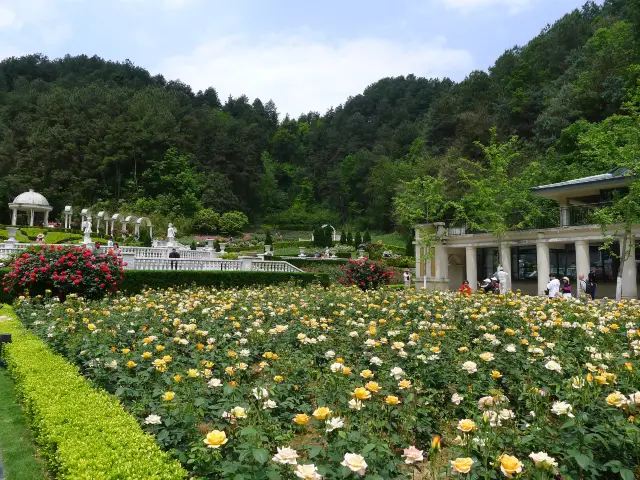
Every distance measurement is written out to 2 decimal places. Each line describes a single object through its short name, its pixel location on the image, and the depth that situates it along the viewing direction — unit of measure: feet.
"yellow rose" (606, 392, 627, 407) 9.57
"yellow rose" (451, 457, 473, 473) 7.35
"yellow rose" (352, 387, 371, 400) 9.60
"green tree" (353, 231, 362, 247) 153.28
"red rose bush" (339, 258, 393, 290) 59.06
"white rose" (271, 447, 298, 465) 7.82
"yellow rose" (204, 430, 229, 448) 8.31
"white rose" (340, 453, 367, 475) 7.46
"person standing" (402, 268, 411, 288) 83.41
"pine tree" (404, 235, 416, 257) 135.95
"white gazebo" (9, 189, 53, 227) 154.53
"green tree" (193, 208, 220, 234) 187.73
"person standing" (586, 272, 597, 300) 59.41
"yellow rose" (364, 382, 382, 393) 10.52
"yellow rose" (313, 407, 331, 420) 9.08
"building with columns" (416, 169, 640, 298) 69.05
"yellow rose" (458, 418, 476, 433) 8.86
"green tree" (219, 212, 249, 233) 189.57
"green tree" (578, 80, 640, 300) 60.44
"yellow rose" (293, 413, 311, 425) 8.98
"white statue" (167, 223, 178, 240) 89.86
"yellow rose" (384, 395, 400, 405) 10.03
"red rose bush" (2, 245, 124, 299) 38.14
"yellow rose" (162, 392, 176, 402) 10.96
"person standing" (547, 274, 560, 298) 49.08
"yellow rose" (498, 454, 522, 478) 7.29
